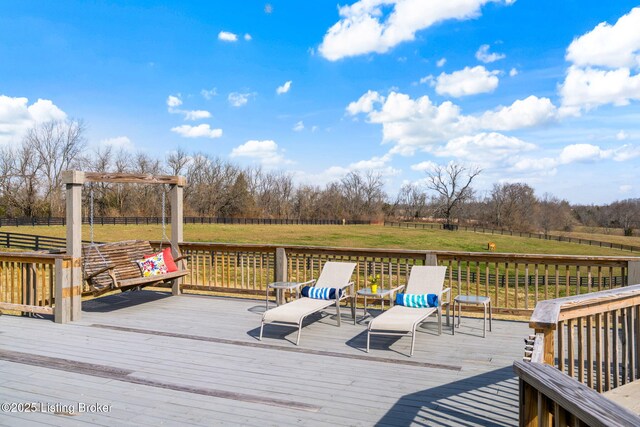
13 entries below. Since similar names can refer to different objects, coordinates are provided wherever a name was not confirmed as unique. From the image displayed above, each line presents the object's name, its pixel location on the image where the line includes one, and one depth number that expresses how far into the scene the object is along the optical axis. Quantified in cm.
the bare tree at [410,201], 7531
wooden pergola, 623
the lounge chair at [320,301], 540
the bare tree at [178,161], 5703
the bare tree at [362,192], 7144
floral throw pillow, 739
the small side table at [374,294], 623
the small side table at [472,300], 568
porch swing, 655
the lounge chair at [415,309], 491
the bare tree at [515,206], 5941
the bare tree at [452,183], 6091
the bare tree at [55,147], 4519
